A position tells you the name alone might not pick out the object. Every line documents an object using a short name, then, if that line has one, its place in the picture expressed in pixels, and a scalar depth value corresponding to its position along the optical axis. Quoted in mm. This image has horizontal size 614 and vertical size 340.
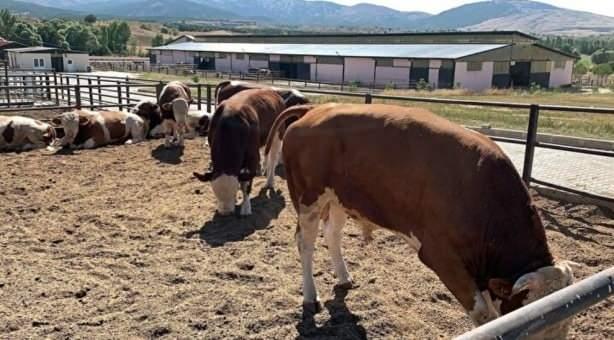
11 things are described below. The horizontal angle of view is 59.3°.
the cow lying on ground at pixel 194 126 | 10930
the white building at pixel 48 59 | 40812
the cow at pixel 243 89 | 9180
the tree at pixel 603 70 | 56906
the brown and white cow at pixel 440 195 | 2719
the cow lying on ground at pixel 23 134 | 9391
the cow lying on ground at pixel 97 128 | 9656
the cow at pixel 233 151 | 5965
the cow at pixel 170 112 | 10055
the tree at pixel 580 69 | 59438
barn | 39031
